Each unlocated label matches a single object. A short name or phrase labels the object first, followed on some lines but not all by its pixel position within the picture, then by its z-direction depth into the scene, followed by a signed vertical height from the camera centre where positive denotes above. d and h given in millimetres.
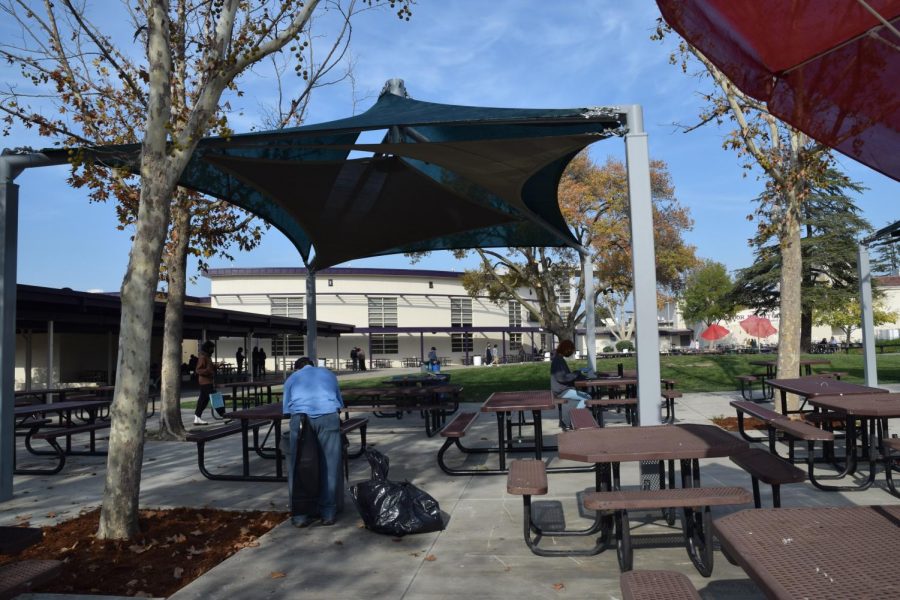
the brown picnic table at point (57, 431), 8127 -1160
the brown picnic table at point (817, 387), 6923 -714
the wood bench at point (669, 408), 10234 -1315
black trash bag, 4953 -1357
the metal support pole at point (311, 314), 11664 +424
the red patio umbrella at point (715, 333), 36031 -303
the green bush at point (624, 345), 52325 -1323
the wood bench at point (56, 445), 7969 -1400
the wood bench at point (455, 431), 6676 -1036
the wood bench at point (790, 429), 5359 -916
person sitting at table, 8345 -638
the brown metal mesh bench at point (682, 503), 3543 -980
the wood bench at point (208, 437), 6852 -1081
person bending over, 5387 -718
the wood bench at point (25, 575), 2656 -1026
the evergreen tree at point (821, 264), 34844 +3512
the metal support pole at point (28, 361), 20809 -597
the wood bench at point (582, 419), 6041 -890
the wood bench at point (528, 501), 4218 -1184
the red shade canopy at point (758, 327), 26156 -5
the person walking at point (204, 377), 12891 -761
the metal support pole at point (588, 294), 11969 +692
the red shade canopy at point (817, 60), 2492 +1132
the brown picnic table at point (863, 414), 5418 -770
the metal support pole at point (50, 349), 16366 -160
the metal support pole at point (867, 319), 9805 +81
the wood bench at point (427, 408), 8930 -1075
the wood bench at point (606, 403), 8352 -976
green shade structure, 6477 +2153
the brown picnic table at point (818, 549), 1829 -734
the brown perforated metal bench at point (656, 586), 2424 -1014
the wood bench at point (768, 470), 4184 -986
